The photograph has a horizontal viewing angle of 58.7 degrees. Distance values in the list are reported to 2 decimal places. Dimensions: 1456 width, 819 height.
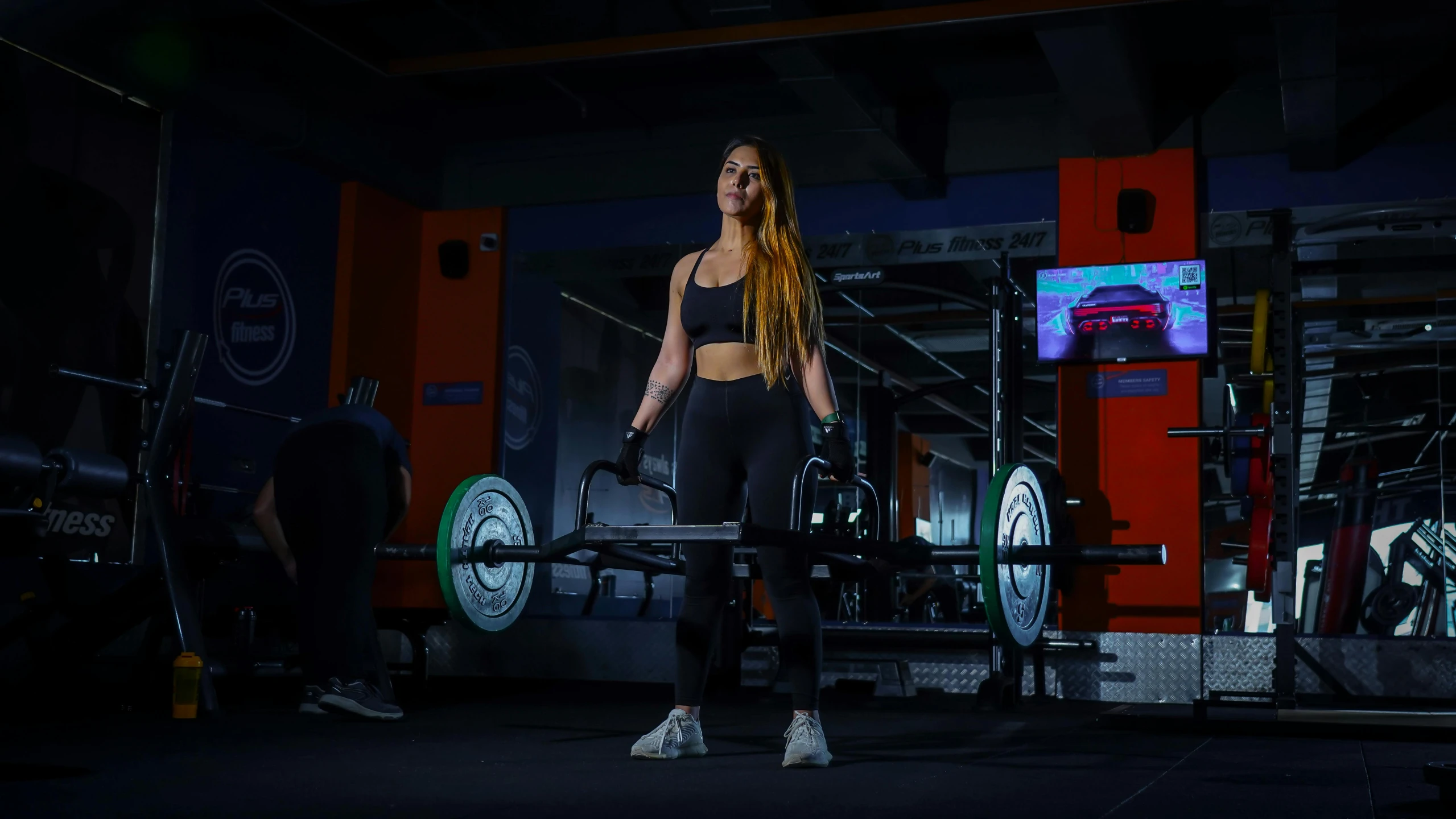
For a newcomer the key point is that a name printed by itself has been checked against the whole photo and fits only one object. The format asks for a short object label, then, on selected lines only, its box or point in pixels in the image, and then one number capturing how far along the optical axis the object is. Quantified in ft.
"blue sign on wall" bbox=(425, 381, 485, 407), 26.14
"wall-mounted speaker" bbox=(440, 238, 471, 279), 26.58
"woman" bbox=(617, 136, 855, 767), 9.82
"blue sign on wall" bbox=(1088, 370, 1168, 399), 22.30
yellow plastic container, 13.60
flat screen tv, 21.75
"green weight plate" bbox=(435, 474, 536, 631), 12.20
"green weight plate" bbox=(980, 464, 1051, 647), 11.46
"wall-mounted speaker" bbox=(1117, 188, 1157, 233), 22.20
